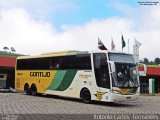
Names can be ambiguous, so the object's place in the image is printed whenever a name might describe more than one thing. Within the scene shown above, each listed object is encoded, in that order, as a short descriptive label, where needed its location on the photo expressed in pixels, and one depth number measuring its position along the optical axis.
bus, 13.30
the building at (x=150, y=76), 34.18
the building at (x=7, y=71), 27.84
